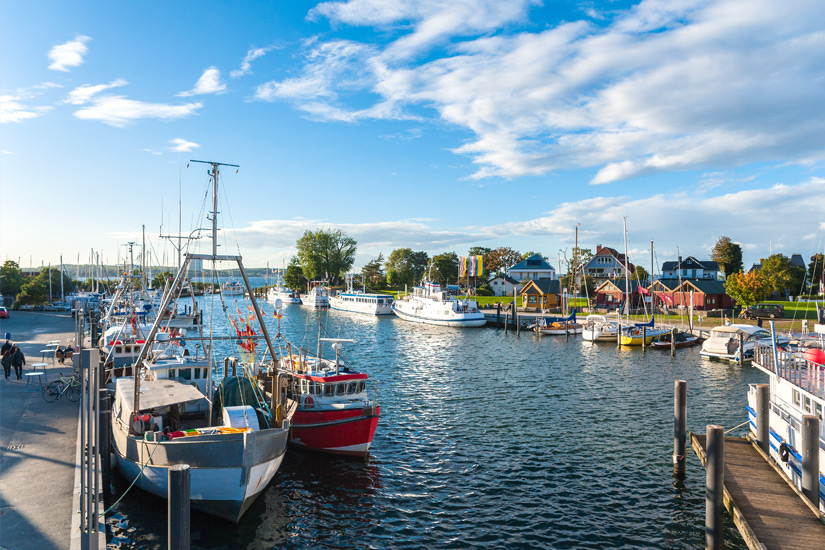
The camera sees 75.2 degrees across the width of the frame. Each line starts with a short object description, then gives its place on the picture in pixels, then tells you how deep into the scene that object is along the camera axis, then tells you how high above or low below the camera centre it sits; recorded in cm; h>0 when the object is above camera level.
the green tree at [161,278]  14589 +173
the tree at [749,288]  7406 -49
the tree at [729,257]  12581 +651
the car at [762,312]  7156 -368
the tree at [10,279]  10406 +98
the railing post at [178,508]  1237 -518
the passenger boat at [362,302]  10470 -373
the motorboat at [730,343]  4816 -538
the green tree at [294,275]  16275 +279
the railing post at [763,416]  2039 -505
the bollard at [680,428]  2130 -582
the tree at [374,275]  17738 +317
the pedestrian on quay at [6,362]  3178 -462
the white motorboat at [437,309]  8062 -395
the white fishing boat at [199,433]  1650 -518
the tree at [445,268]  15205 +469
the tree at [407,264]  16672 +655
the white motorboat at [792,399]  1731 -403
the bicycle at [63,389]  2847 -571
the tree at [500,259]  16225 +781
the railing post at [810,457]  1504 -494
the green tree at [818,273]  10436 +228
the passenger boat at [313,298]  12479 -344
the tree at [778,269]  9654 +285
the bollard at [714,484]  1509 -563
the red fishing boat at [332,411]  2350 -563
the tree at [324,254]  15375 +870
